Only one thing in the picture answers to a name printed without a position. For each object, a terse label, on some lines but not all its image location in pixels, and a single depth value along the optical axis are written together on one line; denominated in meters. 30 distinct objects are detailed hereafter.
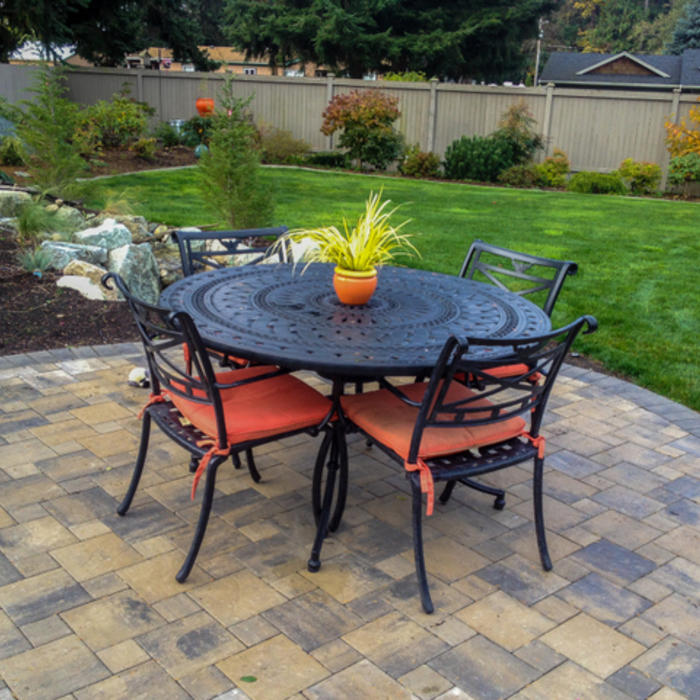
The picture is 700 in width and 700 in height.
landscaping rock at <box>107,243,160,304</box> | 5.65
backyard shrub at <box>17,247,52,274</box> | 5.52
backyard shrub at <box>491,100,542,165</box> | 13.91
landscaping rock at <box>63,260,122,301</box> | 5.37
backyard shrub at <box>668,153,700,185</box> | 12.62
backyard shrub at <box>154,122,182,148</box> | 14.45
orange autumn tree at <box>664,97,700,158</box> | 13.10
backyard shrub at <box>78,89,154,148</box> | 12.87
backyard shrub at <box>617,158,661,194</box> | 13.19
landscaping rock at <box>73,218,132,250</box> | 6.08
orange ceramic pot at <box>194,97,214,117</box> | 14.60
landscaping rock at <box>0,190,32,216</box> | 6.74
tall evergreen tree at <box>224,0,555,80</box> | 21.59
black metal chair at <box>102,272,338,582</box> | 2.42
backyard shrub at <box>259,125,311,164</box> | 14.33
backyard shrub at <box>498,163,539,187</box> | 13.28
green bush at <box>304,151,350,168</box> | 14.62
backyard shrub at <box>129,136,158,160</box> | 12.92
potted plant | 2.80
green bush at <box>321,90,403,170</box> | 13.97
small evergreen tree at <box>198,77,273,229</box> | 6.20
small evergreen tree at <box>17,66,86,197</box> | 7.03
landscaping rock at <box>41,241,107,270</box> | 5.68
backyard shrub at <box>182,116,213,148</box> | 14.70
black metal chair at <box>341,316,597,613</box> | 2.33
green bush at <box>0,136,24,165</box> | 11.09
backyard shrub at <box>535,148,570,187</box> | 13.45
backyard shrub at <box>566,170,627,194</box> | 12.75
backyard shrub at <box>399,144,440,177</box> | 14.01
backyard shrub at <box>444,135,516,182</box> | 13.52
